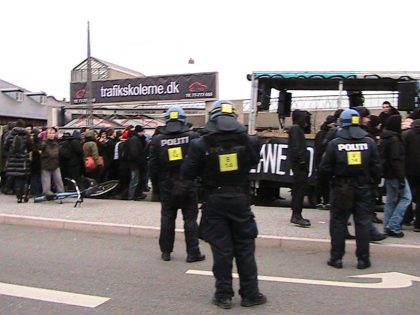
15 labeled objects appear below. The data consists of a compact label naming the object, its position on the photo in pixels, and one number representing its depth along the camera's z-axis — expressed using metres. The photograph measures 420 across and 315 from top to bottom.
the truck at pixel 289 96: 10.16
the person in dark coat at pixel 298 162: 7.94
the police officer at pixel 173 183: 6.28
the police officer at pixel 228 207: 4.70
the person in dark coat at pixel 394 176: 7.14
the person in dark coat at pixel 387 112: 9.12
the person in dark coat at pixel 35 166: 11.26
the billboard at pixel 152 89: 30.42
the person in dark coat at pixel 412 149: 7.45
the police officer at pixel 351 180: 5.99
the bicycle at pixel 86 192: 10.52
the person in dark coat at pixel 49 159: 10.88
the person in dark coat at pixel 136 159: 11.14
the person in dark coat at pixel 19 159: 10.65
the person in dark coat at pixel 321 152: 9.64
